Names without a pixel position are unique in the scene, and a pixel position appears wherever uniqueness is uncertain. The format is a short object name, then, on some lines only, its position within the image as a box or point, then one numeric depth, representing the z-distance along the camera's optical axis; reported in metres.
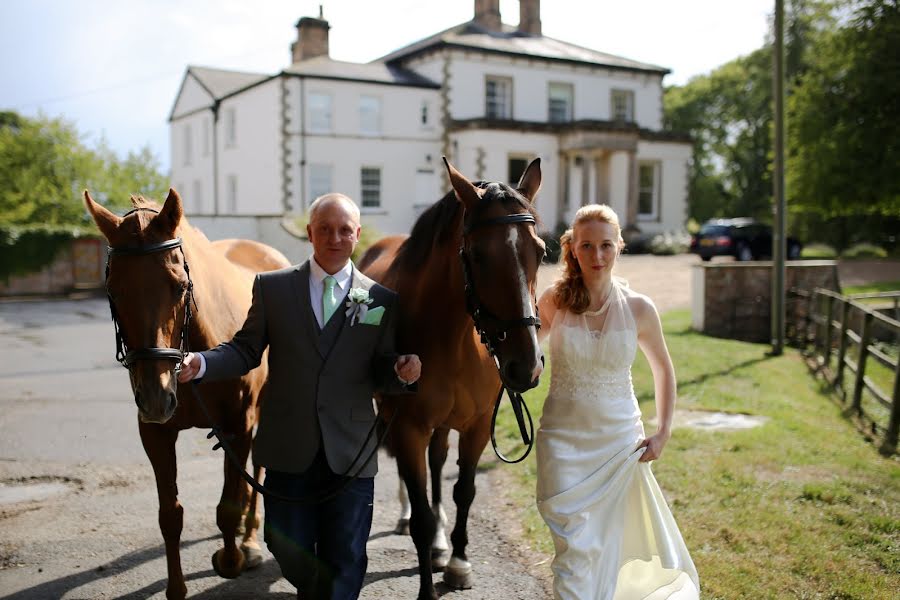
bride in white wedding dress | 3.42
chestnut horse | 2.85
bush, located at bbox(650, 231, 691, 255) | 30.05
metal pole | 11.46
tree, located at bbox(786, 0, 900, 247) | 18.72
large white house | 29.62
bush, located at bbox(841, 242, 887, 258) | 33.03
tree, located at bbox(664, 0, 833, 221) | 48.75
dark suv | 27.66
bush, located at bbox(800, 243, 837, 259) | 33.36
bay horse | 3.07
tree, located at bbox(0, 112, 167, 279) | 28.44
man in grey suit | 3.24
